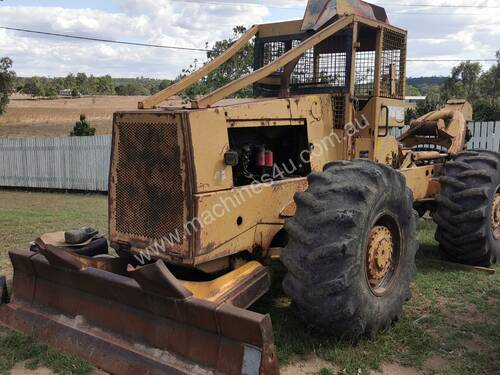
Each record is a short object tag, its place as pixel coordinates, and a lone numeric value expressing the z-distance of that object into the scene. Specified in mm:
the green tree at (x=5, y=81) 26625
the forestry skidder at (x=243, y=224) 3959
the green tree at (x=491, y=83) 42469
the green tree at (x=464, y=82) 44969
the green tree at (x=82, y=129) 21656
